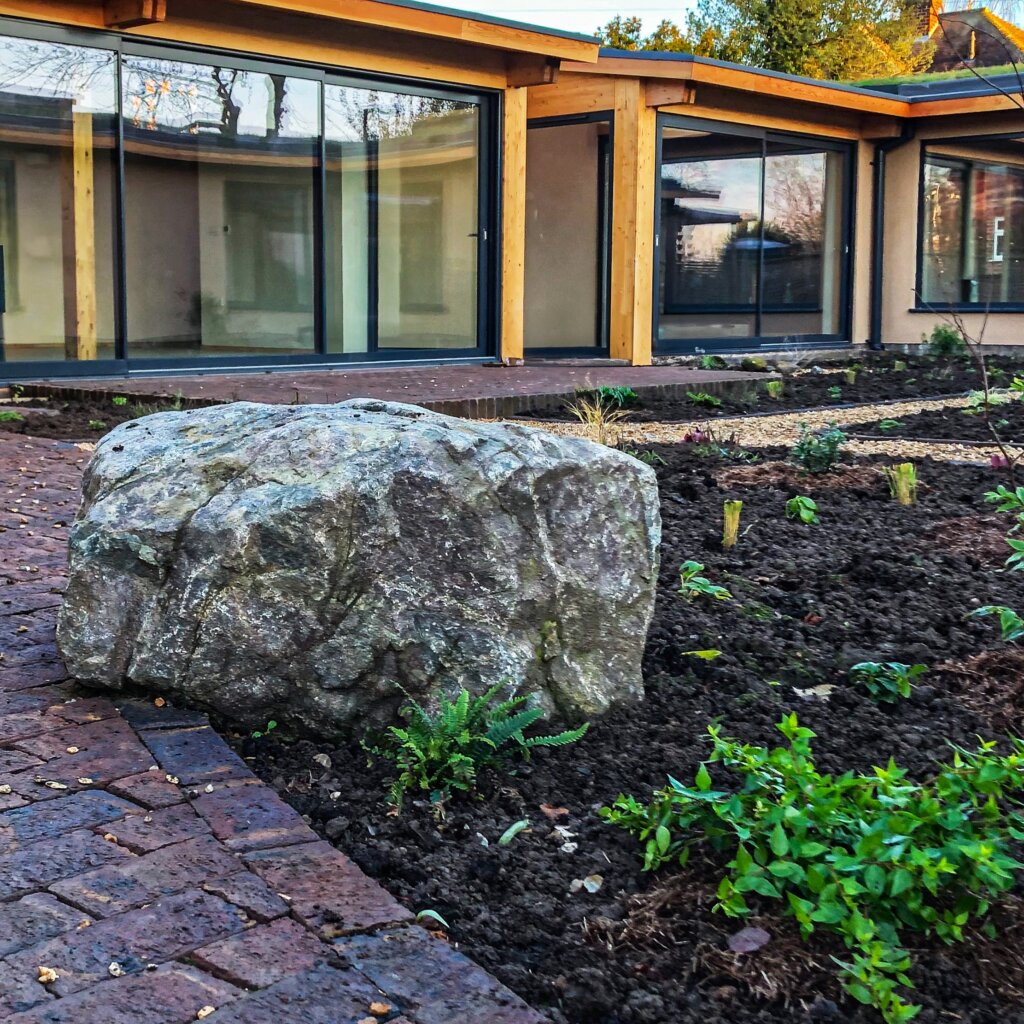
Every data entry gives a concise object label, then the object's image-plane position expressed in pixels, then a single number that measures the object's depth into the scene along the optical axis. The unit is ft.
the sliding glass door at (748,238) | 45.62
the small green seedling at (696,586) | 11.38
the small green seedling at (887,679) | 9.24
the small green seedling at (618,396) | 27.71
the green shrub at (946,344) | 45.09
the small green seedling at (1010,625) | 8.87
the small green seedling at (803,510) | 14.83
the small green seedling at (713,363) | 38.84
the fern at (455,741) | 7.75
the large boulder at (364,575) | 8.36
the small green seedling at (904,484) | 15.78
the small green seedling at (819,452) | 17.71
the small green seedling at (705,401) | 28.96
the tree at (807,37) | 104.88
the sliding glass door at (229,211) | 31.24
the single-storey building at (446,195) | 31.78
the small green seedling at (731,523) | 13.34
